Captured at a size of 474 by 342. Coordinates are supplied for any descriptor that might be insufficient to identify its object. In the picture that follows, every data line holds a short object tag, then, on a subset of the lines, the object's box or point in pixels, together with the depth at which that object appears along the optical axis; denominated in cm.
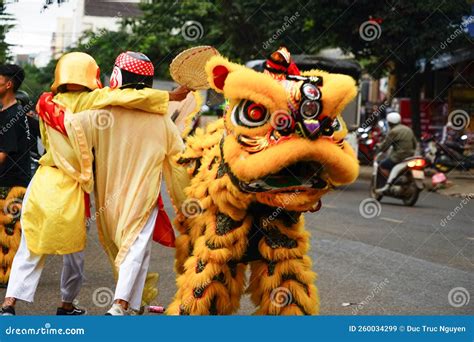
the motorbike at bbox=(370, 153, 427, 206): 1552
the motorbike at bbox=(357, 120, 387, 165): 2383
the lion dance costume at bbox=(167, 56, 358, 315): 484
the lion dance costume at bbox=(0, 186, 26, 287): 757
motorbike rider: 1597
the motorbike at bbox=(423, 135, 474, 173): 2022
